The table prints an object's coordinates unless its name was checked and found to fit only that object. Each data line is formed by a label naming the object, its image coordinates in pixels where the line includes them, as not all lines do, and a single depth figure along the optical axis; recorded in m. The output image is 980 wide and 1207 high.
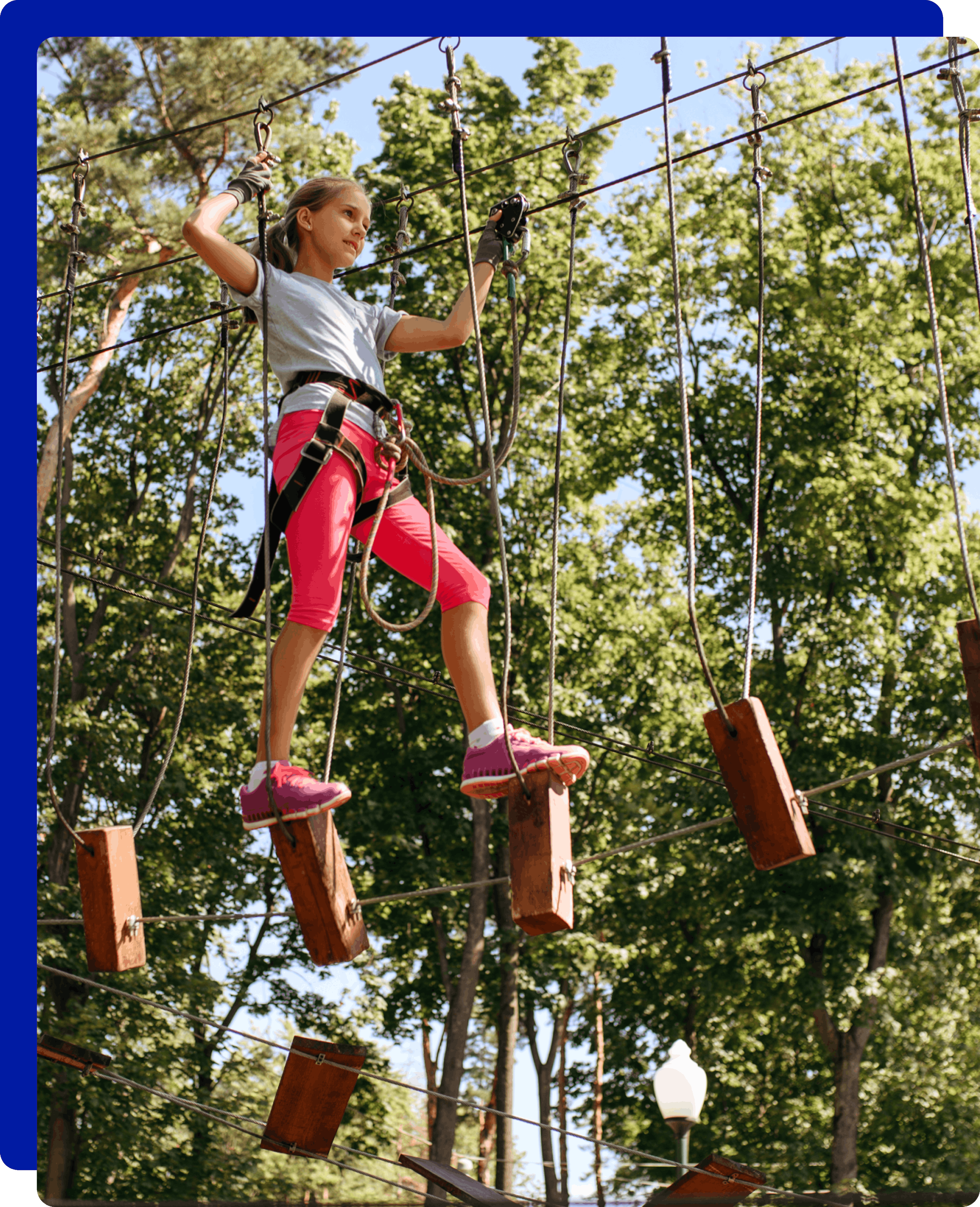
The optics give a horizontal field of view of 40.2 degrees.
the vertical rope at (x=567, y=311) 3.02
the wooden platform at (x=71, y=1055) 4.33
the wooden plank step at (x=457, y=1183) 3.58
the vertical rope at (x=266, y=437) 2.93
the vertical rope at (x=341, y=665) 3.20
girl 3.00
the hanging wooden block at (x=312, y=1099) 3.81
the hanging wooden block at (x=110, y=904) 3.17
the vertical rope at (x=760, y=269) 2.97
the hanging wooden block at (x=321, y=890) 2.90
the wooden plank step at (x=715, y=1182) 4.20
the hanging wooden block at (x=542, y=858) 2.74
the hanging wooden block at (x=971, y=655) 2.69
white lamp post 6.38
